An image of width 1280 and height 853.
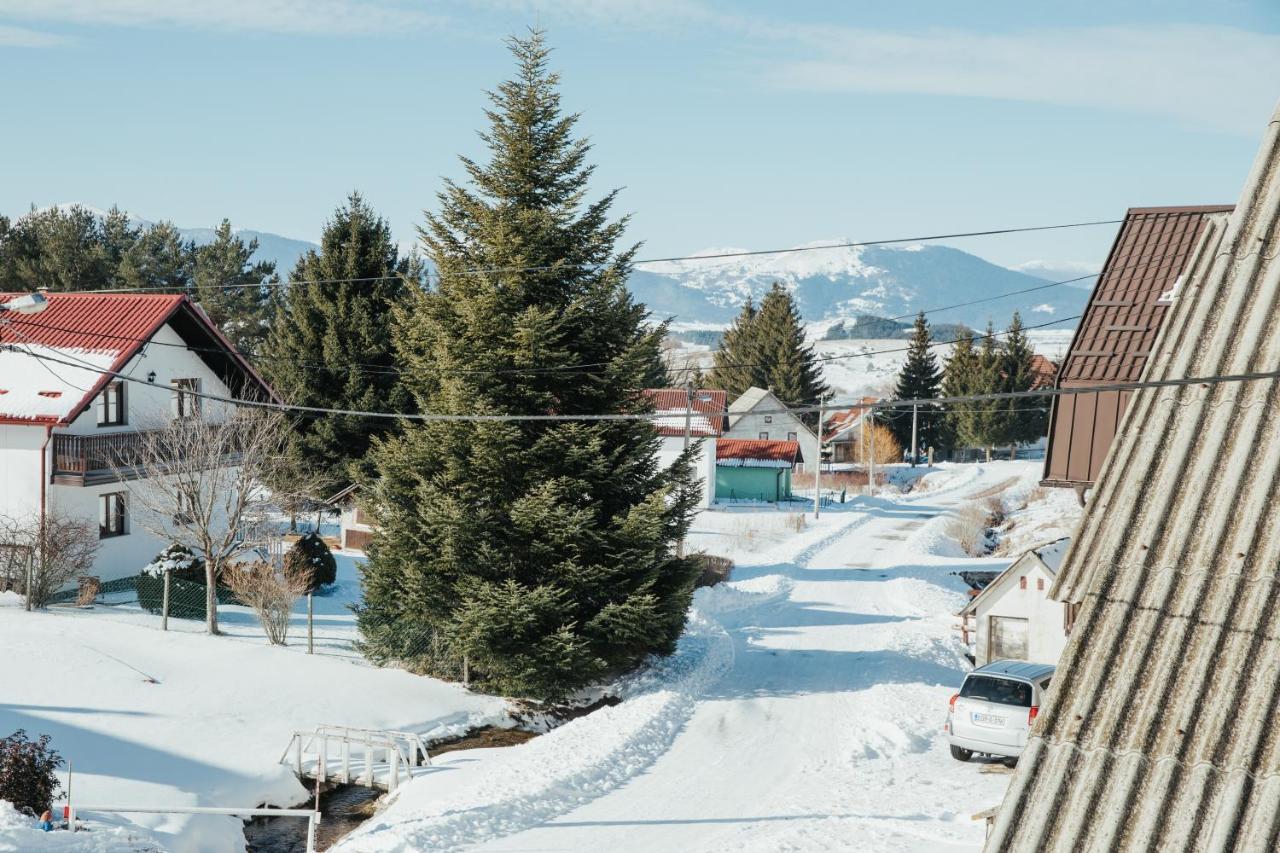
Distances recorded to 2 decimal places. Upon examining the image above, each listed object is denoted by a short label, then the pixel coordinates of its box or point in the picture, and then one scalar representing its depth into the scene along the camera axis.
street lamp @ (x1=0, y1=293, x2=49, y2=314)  15.96
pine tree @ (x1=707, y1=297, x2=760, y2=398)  91.00
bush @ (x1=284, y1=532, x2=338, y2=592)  29.83
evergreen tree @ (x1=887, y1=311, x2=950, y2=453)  88.50
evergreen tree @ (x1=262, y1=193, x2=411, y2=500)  39.31
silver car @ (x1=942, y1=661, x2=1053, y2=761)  18.94
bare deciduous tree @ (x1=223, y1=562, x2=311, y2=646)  25.05
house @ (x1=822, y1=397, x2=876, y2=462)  90.94
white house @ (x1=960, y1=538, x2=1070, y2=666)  26.88
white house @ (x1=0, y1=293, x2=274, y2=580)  29.34
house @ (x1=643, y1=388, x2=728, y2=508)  61.97
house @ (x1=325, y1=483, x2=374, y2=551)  39.41
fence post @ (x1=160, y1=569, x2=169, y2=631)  25.50
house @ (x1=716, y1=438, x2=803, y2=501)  68.38
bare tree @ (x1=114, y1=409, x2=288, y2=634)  26.80
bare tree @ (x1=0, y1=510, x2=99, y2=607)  26.66
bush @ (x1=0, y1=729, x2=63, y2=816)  14.66
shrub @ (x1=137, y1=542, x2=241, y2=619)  27.12
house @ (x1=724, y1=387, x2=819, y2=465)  77.94
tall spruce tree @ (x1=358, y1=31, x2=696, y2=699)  23.09
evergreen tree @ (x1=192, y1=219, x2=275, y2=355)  60.94
